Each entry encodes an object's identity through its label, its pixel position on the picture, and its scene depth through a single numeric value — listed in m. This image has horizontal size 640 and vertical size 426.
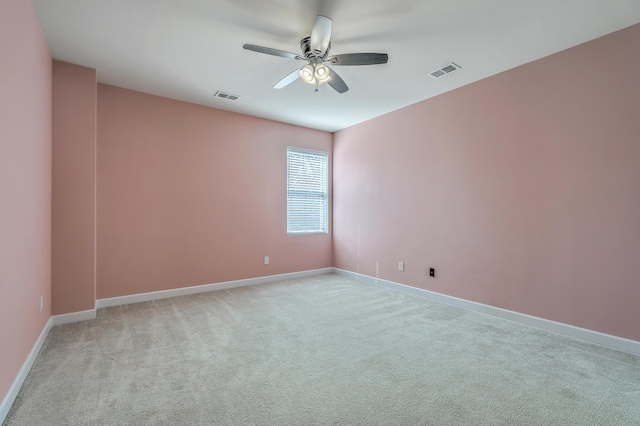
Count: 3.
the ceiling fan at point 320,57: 2.21
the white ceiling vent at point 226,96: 3.87
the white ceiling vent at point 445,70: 3.12
